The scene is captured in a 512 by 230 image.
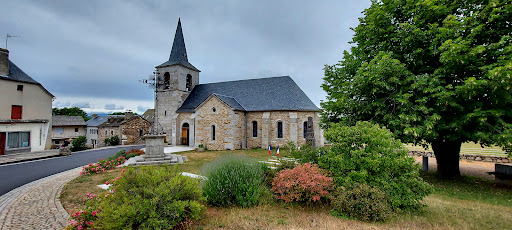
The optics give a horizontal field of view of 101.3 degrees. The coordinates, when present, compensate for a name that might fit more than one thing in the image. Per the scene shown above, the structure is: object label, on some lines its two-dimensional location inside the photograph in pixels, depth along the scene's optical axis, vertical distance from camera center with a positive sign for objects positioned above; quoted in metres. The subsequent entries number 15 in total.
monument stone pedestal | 12.49 -1.54
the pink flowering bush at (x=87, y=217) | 4.09 -1.79
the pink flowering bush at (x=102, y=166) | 10.19 -2.00
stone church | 20.00 +1.65
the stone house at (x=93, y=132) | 32.69 -0.70
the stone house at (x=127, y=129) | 28.80 -0.20
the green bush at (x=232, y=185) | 5.62 -1.56
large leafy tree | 6.90 +1.96
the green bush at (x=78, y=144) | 21.19 -1.67
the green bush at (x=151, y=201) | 3.71 -1.44
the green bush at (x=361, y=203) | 4.85 -1.81
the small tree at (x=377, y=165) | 5.36 -1.02
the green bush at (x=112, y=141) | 28.33 -1.81
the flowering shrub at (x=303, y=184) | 5.36 -1.48
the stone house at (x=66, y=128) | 30.16 -0.06
